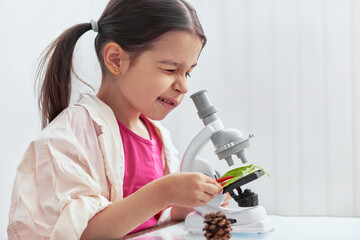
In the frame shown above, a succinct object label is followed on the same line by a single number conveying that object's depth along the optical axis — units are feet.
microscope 2.95
